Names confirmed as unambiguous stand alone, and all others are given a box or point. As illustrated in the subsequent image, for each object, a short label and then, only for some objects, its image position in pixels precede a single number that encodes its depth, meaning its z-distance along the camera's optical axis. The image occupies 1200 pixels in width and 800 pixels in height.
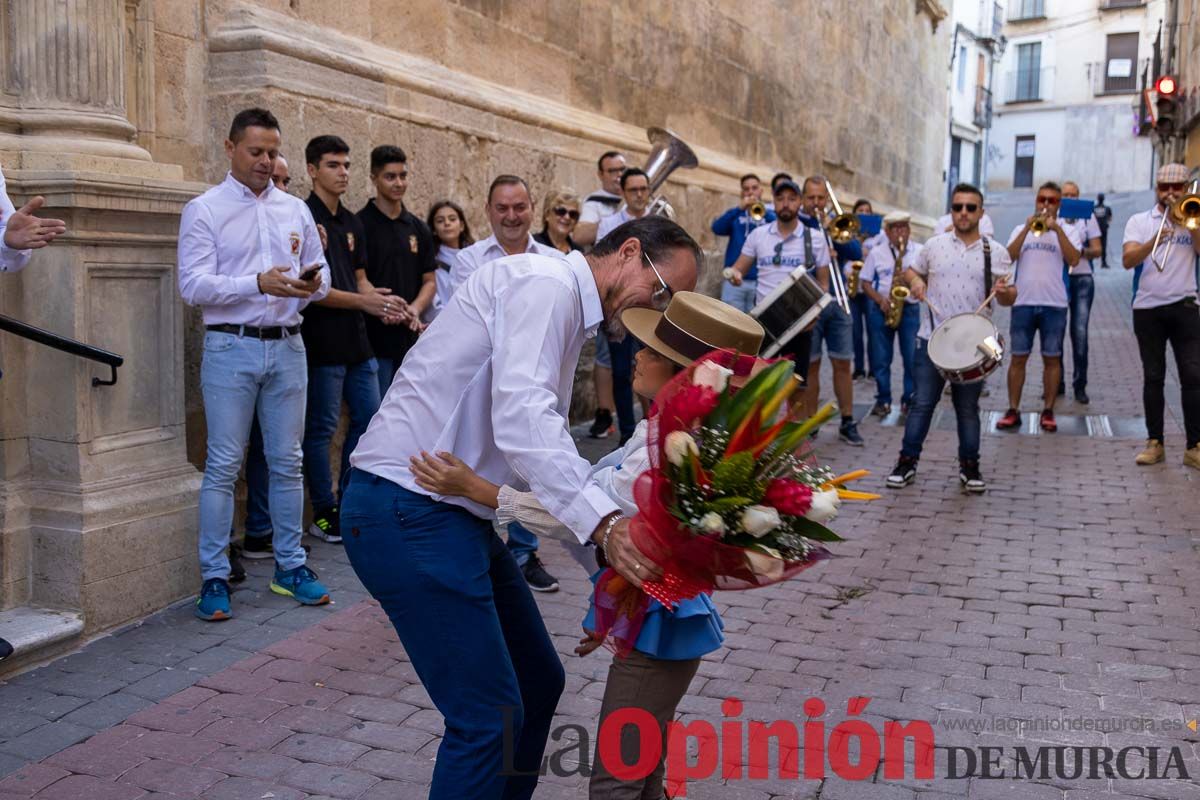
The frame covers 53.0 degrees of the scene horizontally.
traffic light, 20.86
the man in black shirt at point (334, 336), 6.20
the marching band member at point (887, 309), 11.33
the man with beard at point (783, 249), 9.47
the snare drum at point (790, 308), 8.07
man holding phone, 5.15
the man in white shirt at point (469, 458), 2.59
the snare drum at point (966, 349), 7.71
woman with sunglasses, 8.38
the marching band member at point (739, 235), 9.90
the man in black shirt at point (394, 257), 6.68
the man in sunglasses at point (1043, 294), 10.19
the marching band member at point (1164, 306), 8.48
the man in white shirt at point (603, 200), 8.59
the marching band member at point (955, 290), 8.09
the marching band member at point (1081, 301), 11.54
